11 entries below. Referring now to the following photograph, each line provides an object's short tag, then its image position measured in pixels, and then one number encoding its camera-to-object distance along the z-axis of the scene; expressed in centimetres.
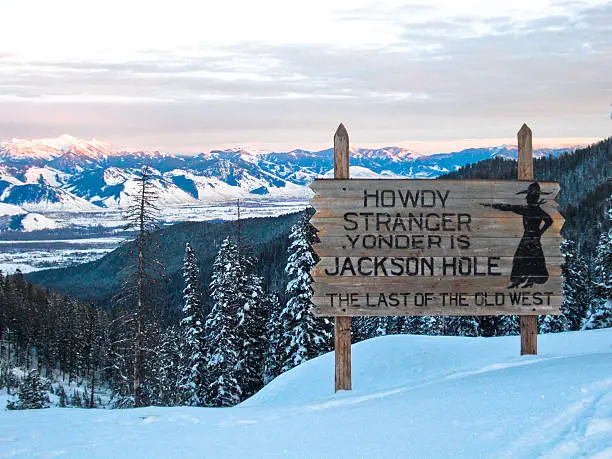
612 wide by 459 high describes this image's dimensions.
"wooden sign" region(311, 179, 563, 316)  1006
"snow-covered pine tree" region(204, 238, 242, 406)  3028
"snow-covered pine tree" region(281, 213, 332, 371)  2616
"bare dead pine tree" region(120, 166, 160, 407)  2214
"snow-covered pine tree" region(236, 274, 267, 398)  3178
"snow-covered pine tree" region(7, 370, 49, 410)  3831
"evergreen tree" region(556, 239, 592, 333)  3328
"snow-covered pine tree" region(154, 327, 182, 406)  4519
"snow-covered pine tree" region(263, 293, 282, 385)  3158
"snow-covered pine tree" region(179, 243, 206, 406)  3170
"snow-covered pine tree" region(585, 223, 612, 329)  2511
